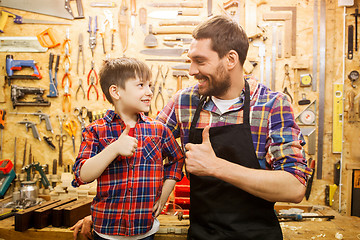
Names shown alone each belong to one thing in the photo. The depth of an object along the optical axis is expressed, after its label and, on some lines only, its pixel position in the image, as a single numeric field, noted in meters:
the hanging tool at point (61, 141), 3.39
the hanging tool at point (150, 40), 3.34
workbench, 2.20
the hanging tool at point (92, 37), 3.37
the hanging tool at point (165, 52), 3.34
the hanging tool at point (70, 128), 3.37
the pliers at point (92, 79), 3.36
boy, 1.44
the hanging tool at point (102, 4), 3.37
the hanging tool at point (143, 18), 3.37
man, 1.23
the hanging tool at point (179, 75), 3.31
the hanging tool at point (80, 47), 3.40
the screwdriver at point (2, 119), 3.41
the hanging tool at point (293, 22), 3.27
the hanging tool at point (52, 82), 3.38
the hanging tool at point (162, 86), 3.34
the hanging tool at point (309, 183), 3.19
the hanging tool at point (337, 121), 3.23
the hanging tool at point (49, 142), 3.38
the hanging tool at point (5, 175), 3.17
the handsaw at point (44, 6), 3.42
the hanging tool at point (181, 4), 3.32
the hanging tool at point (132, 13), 3.36
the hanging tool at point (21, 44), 3.43
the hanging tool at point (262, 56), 3.30
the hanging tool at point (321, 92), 3.23
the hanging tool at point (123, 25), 3.36
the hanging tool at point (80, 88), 3.38
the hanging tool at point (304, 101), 3.23
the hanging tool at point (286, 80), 3.28
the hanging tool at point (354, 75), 3.23
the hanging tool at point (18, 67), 3.39
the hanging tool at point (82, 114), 3.38
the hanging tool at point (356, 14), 3.23
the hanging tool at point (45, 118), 3.39
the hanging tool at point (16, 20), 3.42
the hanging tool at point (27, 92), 3.39
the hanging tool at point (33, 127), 3.40
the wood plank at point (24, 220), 2.19
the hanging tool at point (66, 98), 3.38
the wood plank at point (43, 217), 2.26
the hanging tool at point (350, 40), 3.24
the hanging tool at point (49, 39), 3.41
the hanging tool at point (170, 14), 3.33
